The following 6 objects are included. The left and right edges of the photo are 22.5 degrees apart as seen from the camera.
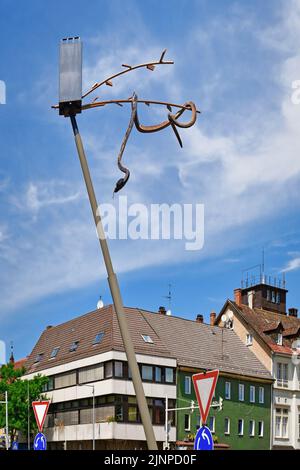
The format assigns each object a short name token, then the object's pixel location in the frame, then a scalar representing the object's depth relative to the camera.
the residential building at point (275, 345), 69.50
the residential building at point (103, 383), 57.09
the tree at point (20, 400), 60.47
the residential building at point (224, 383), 62.78
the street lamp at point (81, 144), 8.88
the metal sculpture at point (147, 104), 9.77
